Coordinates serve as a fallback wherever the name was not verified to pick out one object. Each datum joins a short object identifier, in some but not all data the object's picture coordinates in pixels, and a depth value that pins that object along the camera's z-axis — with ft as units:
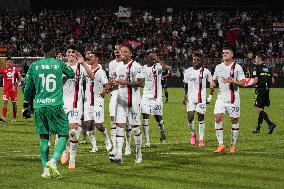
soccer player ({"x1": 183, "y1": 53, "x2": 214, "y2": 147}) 64.64
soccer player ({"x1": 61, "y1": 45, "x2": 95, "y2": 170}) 48.55
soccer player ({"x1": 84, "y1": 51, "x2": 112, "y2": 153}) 56.03
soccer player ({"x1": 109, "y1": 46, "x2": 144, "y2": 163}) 50.90
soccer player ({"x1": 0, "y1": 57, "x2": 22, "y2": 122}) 92.43
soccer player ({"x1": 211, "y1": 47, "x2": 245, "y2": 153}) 59.30
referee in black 79.15
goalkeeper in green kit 43.88
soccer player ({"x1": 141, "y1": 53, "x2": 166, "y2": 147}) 66.59
